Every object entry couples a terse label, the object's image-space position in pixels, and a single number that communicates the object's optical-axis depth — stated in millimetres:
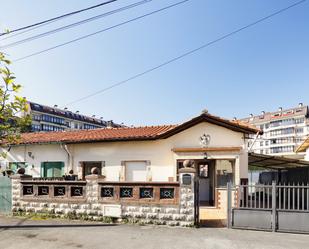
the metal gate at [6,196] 12438
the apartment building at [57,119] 83062
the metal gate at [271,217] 9117
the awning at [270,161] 14730
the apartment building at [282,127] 91188
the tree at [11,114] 8281
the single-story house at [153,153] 13031
